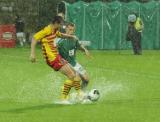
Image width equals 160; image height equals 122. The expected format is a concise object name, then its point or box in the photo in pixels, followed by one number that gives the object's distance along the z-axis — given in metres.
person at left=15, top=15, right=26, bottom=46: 45.91
